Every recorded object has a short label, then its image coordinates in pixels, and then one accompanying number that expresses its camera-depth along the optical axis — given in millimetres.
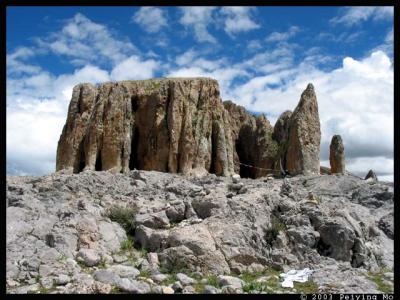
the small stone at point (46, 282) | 13556
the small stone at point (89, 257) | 15581
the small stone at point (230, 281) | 14095
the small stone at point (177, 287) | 13641
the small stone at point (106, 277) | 13805
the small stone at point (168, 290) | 13414
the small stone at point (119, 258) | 16306
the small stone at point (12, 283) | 13496
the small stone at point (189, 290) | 13552
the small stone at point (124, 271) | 14820
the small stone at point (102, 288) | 13039
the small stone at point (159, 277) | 14454
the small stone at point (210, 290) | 13242
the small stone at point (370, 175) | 34219
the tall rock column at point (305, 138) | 42531
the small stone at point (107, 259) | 16094
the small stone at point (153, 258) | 16109
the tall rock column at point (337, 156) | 41812
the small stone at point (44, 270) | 14247
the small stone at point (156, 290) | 13336
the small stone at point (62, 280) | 13742
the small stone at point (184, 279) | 14283
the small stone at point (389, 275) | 15709
